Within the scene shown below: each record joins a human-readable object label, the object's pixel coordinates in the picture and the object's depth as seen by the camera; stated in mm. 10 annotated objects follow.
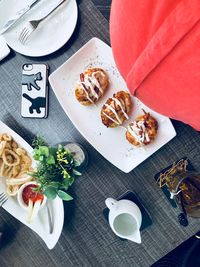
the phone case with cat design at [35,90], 1019
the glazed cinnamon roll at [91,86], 975
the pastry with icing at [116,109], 968
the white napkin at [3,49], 1021
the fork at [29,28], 978
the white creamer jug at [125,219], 939
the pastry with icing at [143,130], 949
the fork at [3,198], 1013
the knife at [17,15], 978
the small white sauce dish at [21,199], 989
